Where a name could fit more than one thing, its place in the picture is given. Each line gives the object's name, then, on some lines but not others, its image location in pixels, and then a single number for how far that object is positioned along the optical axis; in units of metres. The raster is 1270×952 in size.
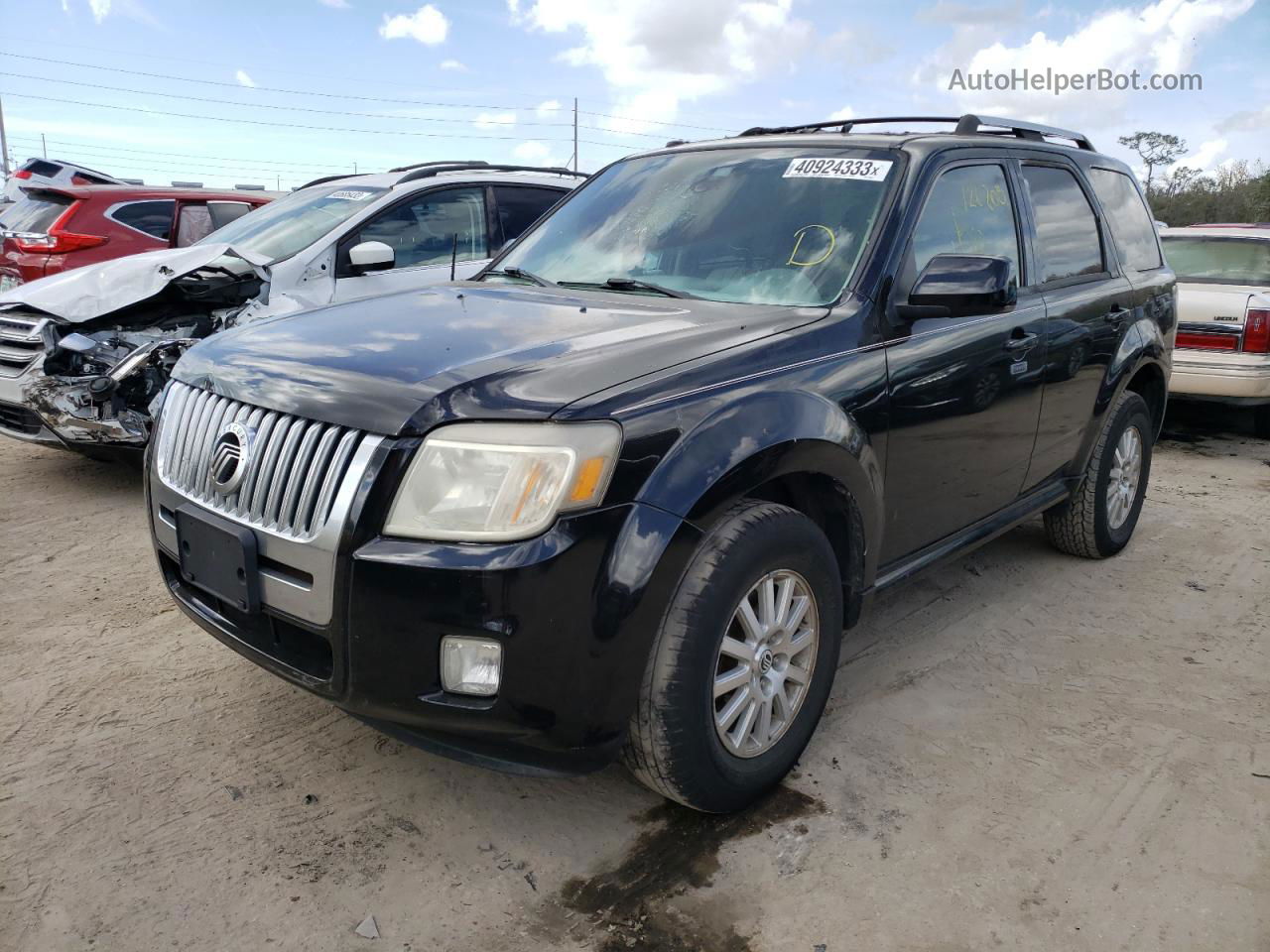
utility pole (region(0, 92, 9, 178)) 42.05
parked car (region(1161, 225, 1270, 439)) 7.26
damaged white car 5.34
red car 7.43
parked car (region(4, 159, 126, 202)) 8.73
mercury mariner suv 2.19
